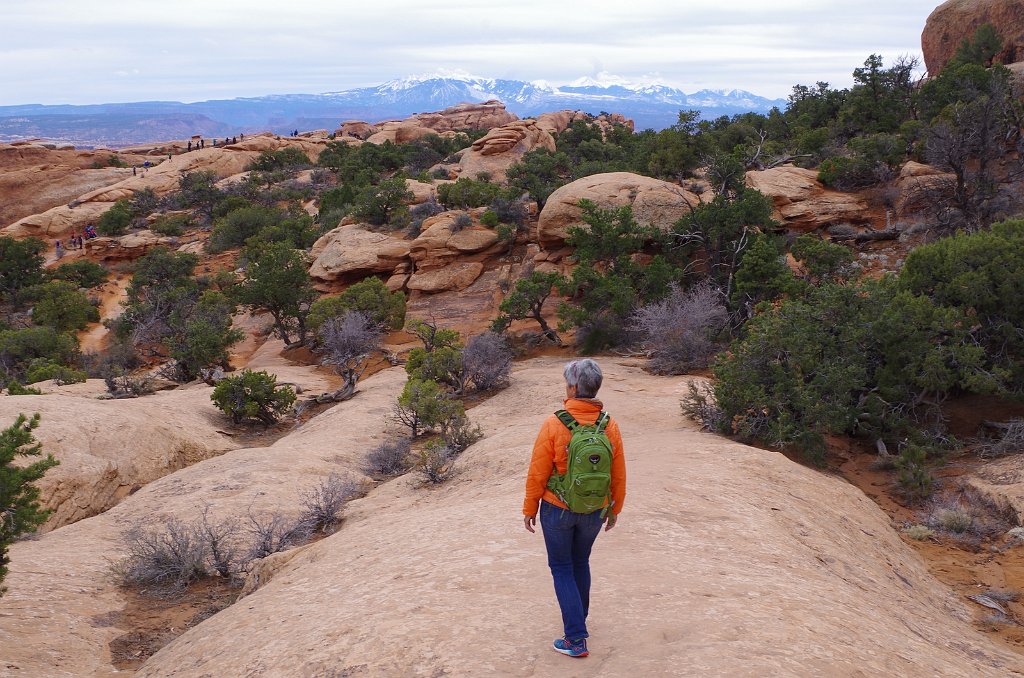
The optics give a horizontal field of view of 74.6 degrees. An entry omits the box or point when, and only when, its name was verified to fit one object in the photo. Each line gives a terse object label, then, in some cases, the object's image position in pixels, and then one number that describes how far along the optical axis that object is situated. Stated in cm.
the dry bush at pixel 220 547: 767
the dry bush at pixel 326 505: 850
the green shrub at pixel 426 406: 1184
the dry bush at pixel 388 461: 1092
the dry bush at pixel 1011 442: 970
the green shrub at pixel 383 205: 2695
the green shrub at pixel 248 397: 1451
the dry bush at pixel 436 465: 923
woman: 377
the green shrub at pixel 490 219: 2484
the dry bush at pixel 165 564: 740
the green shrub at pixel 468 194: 2664
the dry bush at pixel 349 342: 1706
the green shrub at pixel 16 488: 541
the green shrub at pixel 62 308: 2447
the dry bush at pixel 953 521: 823
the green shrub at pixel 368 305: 1959
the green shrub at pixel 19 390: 1387
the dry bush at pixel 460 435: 1074
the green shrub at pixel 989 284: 1071
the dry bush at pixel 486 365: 1467
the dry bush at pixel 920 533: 823
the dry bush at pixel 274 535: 772
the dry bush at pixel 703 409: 1001
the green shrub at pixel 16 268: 2892
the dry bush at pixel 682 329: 1445
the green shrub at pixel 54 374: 1673
